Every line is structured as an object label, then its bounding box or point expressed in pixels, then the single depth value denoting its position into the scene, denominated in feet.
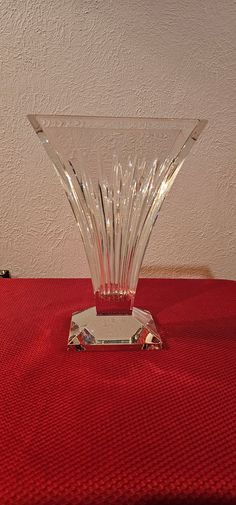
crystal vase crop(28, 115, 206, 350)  1.54
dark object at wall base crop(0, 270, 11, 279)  2.89
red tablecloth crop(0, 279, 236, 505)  0.93
